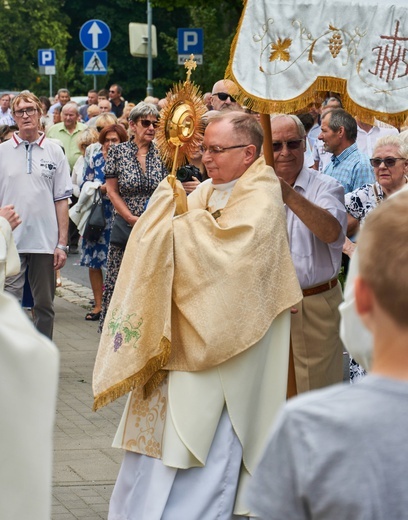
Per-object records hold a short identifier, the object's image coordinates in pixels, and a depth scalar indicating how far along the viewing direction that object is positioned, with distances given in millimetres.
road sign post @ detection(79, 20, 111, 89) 24344
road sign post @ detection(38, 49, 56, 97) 30483
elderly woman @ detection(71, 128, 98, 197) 14047
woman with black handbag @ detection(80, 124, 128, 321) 11828
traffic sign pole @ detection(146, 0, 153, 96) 24797
